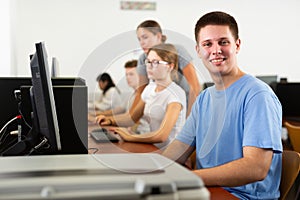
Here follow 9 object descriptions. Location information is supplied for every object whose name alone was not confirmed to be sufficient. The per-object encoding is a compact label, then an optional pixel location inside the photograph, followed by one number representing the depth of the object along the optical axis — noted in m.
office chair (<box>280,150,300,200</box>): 1.41
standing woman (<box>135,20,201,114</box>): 1.48
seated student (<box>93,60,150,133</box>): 2.38
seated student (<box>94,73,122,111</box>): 2.70
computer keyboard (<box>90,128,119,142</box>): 2.17
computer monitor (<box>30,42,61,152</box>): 1.08
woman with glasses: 1.69
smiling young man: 1.34
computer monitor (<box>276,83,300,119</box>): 3.97
